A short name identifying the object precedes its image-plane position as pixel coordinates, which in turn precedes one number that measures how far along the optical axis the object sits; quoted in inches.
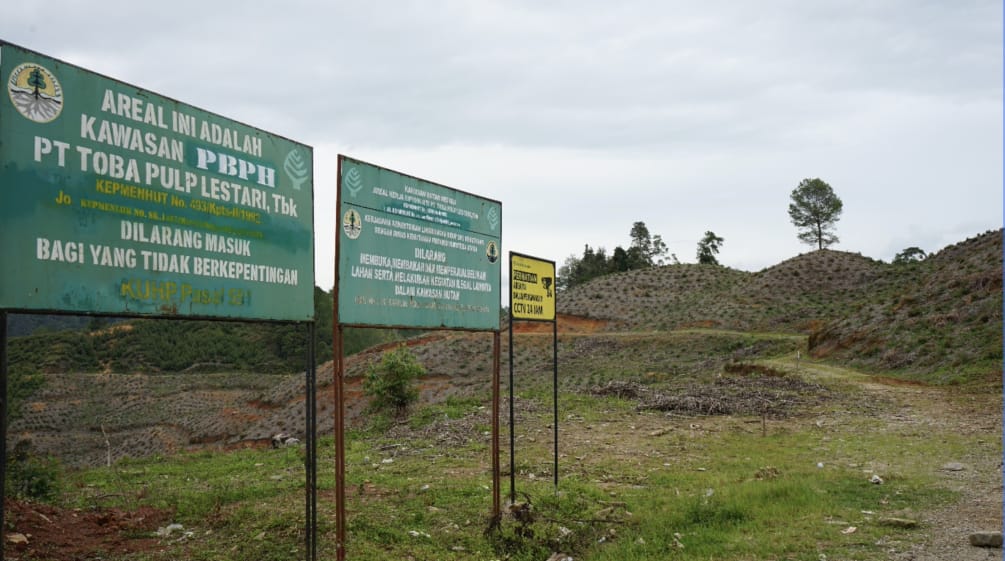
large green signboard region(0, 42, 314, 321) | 135.0
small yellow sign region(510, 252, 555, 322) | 296.4
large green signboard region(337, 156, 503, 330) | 215.5
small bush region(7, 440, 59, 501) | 321.1
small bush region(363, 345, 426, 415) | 737.6
